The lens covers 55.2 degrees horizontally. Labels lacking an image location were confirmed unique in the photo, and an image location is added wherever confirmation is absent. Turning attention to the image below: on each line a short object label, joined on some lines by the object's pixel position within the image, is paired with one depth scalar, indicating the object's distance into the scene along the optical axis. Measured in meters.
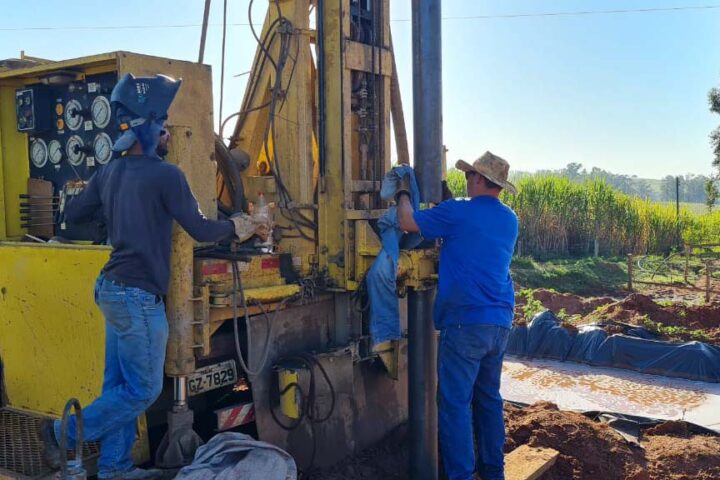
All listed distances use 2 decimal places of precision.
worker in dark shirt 3.33
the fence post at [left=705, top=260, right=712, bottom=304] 11.92
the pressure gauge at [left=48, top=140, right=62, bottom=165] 4.55
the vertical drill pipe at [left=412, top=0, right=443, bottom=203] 4.11
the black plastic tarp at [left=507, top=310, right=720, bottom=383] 7.45
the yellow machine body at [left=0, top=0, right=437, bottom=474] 3.83
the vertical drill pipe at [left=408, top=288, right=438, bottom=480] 4.24
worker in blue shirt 3.92
